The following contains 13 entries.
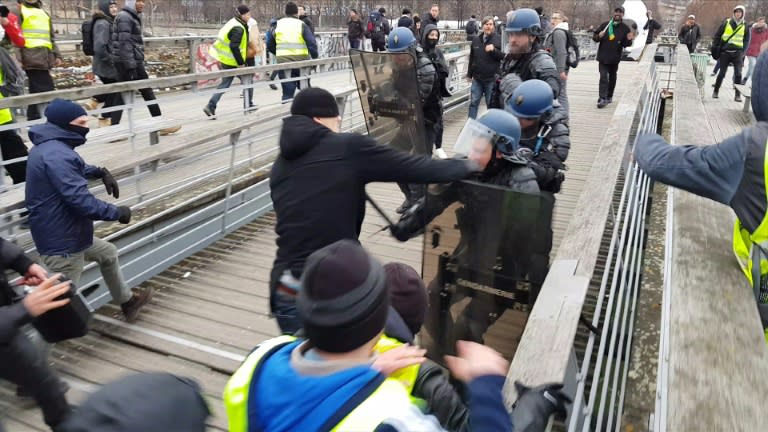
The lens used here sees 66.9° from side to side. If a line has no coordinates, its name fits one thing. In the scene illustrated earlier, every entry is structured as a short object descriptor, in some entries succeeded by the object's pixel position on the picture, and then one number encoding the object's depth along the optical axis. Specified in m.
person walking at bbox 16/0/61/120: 6.97
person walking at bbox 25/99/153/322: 3.58
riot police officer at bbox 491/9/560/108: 5.12
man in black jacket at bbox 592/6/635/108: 9.55
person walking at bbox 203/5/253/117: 8.88
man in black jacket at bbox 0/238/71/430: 2.64
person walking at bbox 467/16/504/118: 8.05
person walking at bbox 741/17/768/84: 13.12
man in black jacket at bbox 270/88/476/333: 2.67
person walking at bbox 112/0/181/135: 7.21
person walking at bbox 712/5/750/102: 12.43
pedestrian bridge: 1.57
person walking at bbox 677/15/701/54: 17.22
